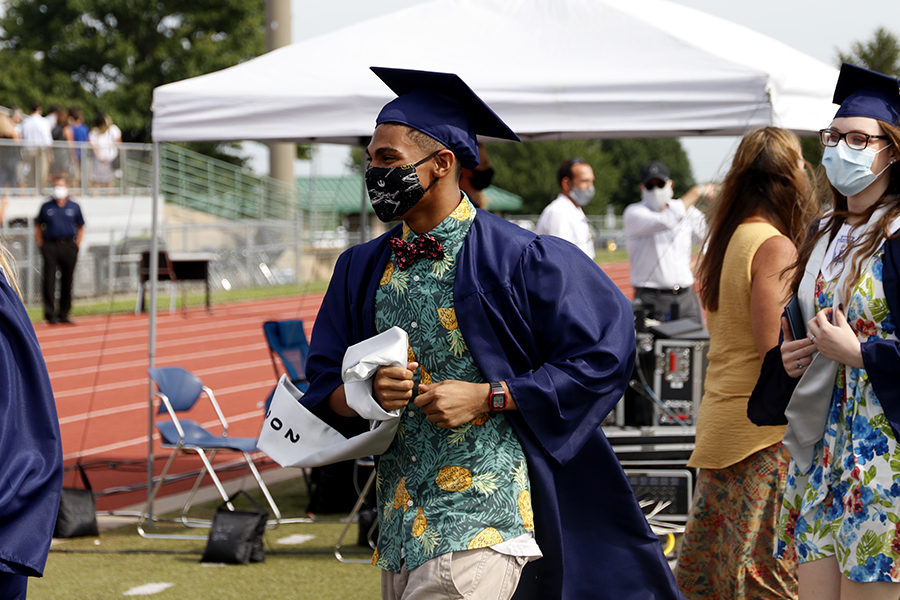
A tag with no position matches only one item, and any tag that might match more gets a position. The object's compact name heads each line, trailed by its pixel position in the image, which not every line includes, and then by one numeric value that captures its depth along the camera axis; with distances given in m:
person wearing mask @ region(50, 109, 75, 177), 42.69
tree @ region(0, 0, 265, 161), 92.06
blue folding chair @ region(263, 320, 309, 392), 14.02
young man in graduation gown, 4.93
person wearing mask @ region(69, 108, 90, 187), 44.19
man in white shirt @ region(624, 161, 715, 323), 16.03
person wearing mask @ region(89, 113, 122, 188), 45.91
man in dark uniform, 33.25
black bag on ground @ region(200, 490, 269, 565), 10.90
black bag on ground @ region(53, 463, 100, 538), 11.84
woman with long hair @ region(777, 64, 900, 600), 5.32
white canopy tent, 10.67
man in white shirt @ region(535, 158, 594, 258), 15.32
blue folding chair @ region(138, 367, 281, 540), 12.02
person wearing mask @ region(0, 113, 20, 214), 40.81
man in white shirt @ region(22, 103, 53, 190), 41.62
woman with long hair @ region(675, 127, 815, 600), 7.53
